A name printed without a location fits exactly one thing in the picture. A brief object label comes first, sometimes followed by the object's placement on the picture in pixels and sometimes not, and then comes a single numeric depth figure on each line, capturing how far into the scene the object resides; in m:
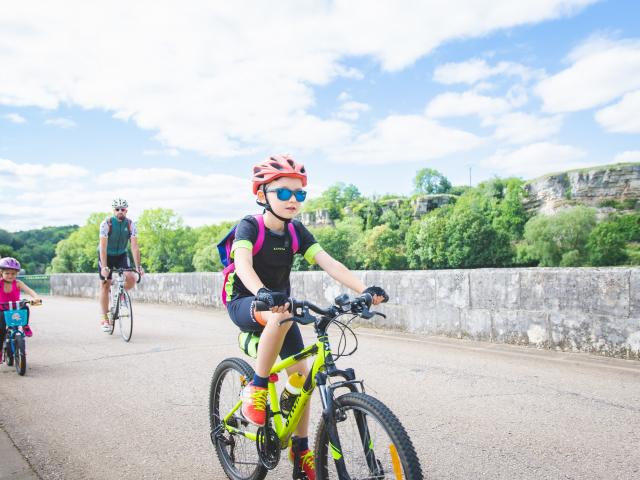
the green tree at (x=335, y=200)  179.50
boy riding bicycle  2.53
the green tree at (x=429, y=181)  178.38
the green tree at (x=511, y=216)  117.81
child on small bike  6.05
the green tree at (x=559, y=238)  102.12
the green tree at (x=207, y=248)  107.94
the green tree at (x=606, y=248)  97.62
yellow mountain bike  2.00
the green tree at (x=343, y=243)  123.88
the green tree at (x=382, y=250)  120.62
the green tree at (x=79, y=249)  102.38
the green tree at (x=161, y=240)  97.00
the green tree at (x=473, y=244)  104.00
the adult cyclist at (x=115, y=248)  7.95
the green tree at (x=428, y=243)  107.69
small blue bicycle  5.85
